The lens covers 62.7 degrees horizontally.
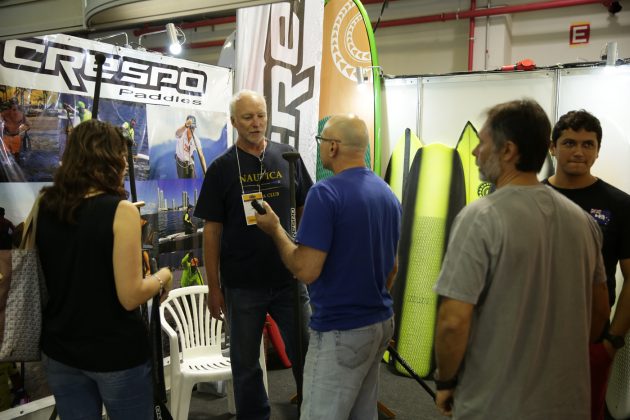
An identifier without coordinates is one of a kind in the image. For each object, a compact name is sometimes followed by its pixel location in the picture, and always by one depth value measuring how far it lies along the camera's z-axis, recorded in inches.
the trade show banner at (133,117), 85.7
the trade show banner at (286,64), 117.3
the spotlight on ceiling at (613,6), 165.5
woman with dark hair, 52.1
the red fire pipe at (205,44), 248.0
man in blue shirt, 56.0
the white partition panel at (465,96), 127.0
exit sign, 173.5
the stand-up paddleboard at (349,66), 141.3
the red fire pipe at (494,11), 171.3
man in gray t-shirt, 41.2
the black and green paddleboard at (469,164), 128.9
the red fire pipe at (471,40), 186.1
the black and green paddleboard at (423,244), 126.0
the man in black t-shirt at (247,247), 79.0
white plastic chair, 93.0
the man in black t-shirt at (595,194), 71.5
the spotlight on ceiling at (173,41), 115.0
